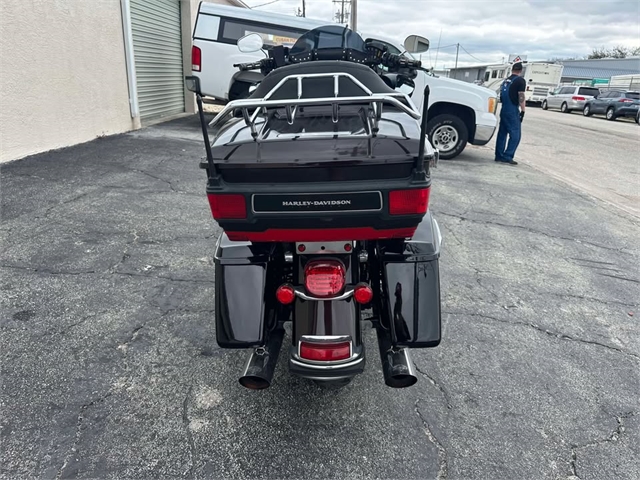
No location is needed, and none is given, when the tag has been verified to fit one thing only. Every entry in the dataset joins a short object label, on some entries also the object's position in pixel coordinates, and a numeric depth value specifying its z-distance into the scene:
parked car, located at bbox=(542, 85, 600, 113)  26.16
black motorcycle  1.83
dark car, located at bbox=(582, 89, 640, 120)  22.05
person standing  8.17
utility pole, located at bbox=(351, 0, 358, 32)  26.14
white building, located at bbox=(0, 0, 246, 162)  6.31
